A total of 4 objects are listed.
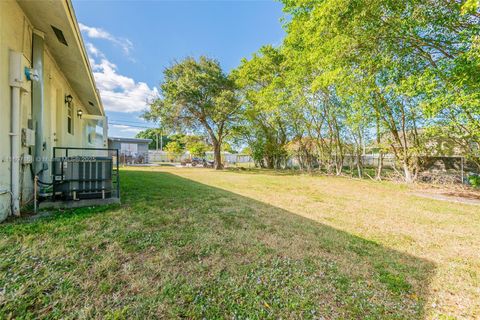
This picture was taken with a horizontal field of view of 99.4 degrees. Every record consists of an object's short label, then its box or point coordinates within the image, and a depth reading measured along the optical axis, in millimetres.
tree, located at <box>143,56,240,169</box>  13632
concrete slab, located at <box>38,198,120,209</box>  3283
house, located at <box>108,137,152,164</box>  21572
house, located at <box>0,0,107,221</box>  2650
